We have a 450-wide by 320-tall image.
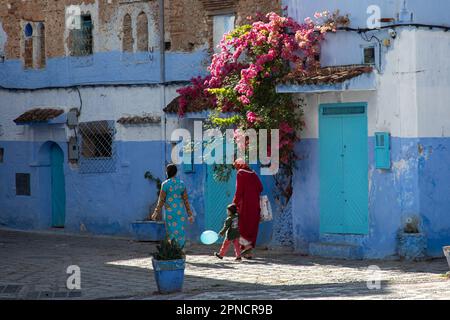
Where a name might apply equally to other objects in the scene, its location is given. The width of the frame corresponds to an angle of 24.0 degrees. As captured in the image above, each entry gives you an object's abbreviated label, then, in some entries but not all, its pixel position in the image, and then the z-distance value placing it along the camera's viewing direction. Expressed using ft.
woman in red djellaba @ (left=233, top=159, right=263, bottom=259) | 61.57
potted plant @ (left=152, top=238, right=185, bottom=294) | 46.39
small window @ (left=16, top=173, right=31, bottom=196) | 85.81
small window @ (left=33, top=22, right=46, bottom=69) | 86.22
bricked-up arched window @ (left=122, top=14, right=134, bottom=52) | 78.79
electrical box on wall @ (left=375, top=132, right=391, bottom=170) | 59.72
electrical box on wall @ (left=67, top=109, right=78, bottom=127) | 82.17
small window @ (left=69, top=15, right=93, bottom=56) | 82.33
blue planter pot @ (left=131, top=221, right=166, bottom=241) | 73.87
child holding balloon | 60.39
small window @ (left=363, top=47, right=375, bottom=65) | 60.59
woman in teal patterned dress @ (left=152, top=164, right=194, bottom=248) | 56.44
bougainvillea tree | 62.64
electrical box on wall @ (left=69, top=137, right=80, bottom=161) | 82.33
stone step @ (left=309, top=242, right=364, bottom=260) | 60.85
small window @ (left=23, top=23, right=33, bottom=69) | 86.28
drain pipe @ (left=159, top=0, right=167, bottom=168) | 75.72
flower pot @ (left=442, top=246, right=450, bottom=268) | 49.62
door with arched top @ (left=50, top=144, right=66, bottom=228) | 84.89
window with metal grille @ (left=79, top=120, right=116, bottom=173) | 79.82
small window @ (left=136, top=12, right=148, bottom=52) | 77.87
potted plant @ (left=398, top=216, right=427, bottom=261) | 58.54
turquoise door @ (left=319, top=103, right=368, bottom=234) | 61.41
